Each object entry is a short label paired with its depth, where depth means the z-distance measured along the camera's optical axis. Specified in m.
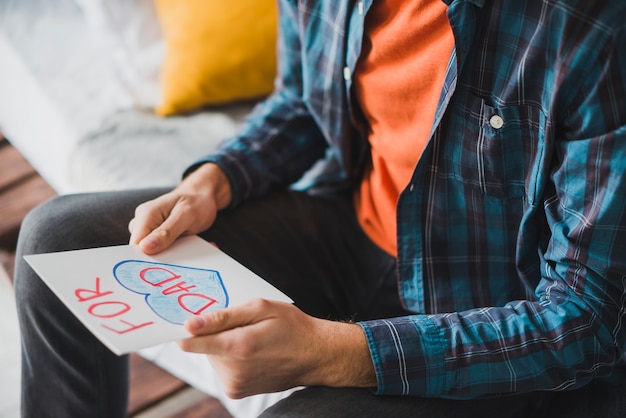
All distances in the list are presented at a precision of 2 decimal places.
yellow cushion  1.44
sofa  1.38
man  0.74
